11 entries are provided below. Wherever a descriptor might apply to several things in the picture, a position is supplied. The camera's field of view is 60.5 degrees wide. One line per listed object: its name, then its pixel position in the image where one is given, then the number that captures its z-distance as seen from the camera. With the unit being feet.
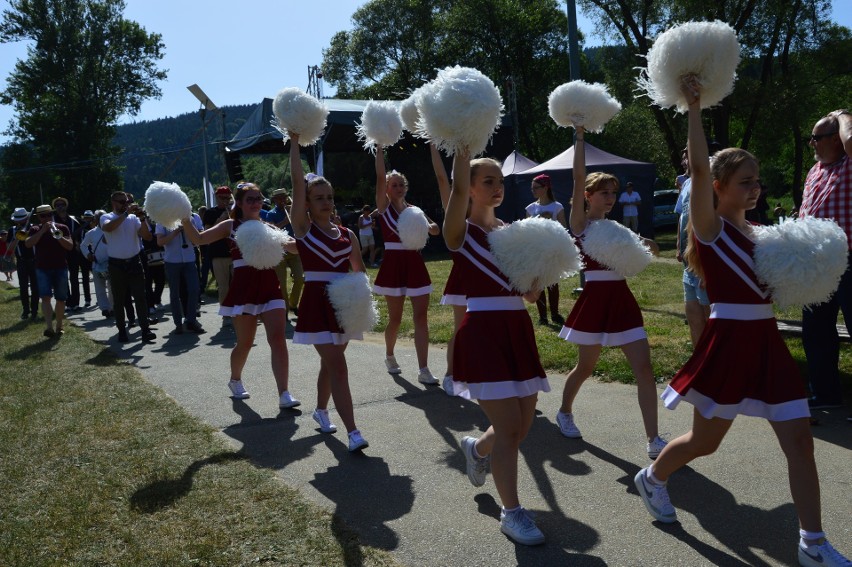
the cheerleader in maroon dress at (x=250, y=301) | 20.62
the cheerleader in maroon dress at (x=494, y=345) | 11.59
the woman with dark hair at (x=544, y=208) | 30.25
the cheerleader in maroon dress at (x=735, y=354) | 10.21
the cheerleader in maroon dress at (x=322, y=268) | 16.62
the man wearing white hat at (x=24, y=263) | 44.08
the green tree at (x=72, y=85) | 156.25
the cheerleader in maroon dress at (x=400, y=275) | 23.11
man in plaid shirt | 16.63
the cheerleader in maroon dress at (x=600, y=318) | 15.02
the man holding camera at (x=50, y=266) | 37.55
